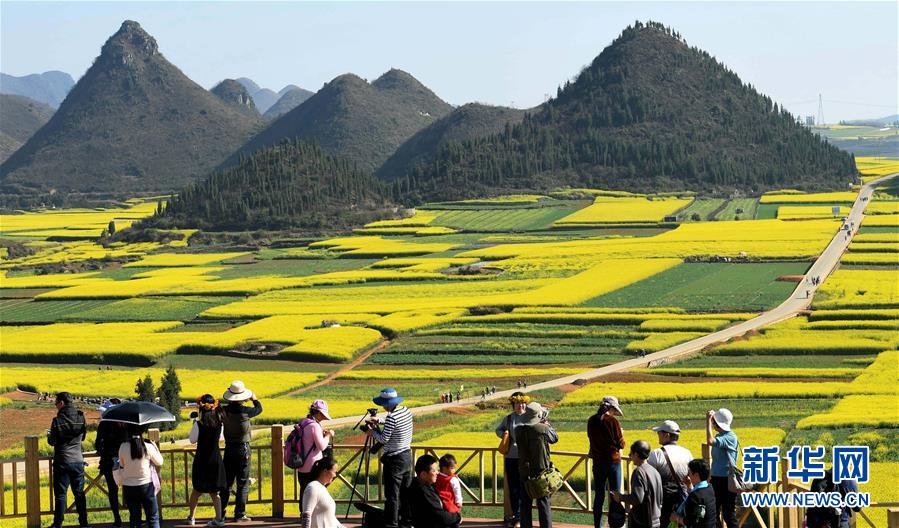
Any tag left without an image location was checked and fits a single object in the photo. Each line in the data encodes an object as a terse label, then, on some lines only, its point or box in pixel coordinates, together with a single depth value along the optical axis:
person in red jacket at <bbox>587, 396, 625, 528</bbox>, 21.94
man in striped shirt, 21.38
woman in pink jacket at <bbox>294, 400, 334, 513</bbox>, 21.70
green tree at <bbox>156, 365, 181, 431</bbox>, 55.16
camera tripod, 21.64
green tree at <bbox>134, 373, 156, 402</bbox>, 55.12
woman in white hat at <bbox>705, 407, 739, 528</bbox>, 20.64
